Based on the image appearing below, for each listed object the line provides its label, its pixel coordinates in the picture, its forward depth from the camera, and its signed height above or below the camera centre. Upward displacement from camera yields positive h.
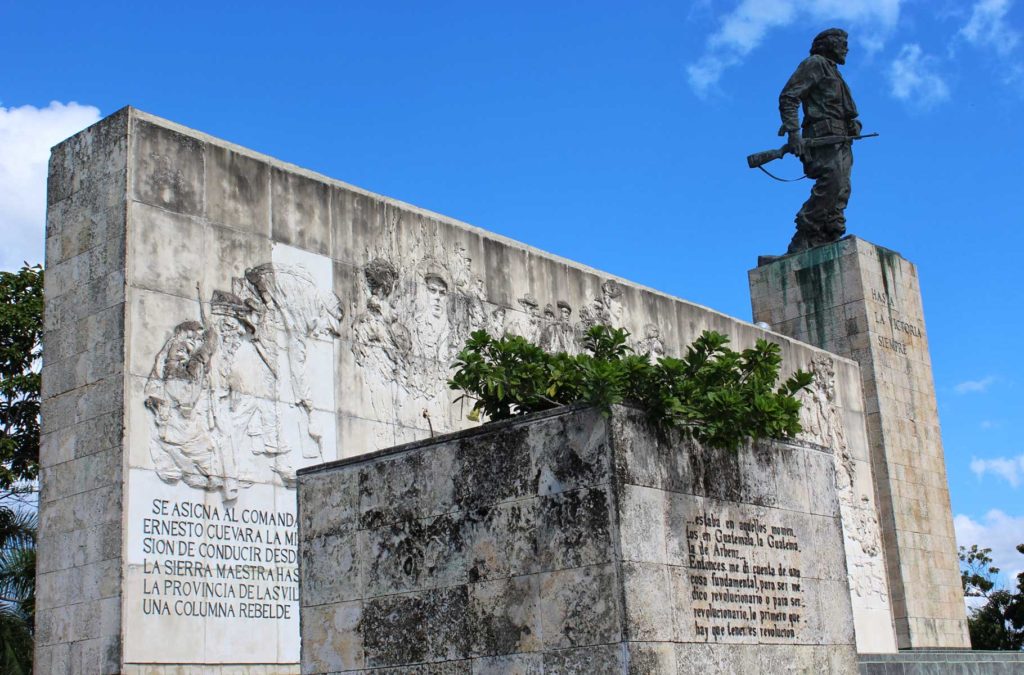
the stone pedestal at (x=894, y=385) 20.28 +4.61
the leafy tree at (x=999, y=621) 31.02 +1.34
